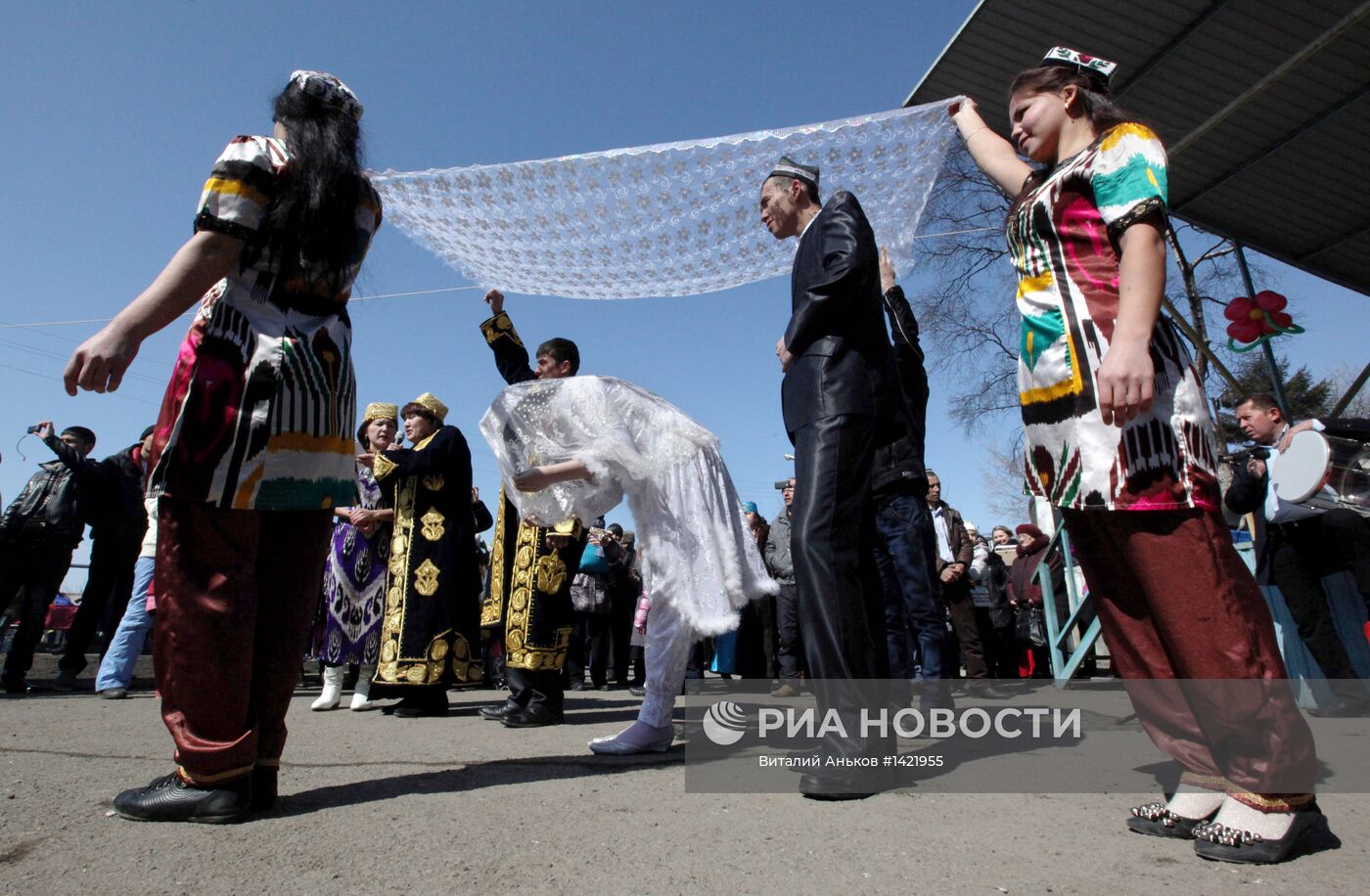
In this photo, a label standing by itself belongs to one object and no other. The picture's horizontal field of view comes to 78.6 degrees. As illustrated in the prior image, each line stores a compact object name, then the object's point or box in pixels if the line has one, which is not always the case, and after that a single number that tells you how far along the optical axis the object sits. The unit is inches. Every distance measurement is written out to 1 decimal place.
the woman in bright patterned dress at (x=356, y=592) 200.7
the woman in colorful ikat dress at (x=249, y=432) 80.3
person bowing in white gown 131.1
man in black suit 95.1
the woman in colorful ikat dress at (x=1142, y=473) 68.8
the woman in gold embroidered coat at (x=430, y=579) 184.1
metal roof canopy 280.7
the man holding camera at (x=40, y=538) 248.5
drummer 198.2
